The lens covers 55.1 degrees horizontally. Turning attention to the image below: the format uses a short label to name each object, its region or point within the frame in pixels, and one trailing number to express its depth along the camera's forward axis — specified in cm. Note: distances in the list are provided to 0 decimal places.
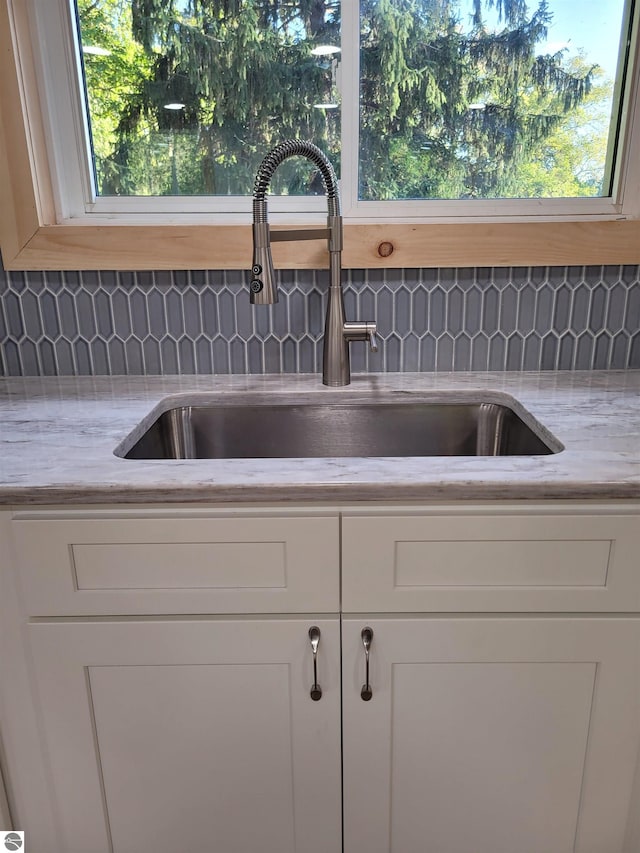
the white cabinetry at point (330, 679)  91
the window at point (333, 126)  131
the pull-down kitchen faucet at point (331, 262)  116
